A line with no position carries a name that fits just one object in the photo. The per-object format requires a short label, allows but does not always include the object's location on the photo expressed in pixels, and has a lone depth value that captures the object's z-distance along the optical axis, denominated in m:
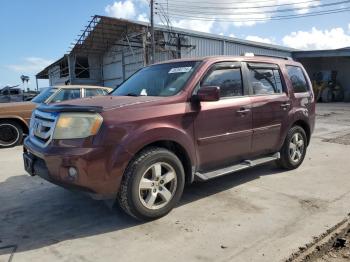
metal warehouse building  24.53
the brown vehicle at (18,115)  9.62
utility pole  22.16
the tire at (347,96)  30.66
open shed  29.93
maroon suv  3.85
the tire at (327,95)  29.97
